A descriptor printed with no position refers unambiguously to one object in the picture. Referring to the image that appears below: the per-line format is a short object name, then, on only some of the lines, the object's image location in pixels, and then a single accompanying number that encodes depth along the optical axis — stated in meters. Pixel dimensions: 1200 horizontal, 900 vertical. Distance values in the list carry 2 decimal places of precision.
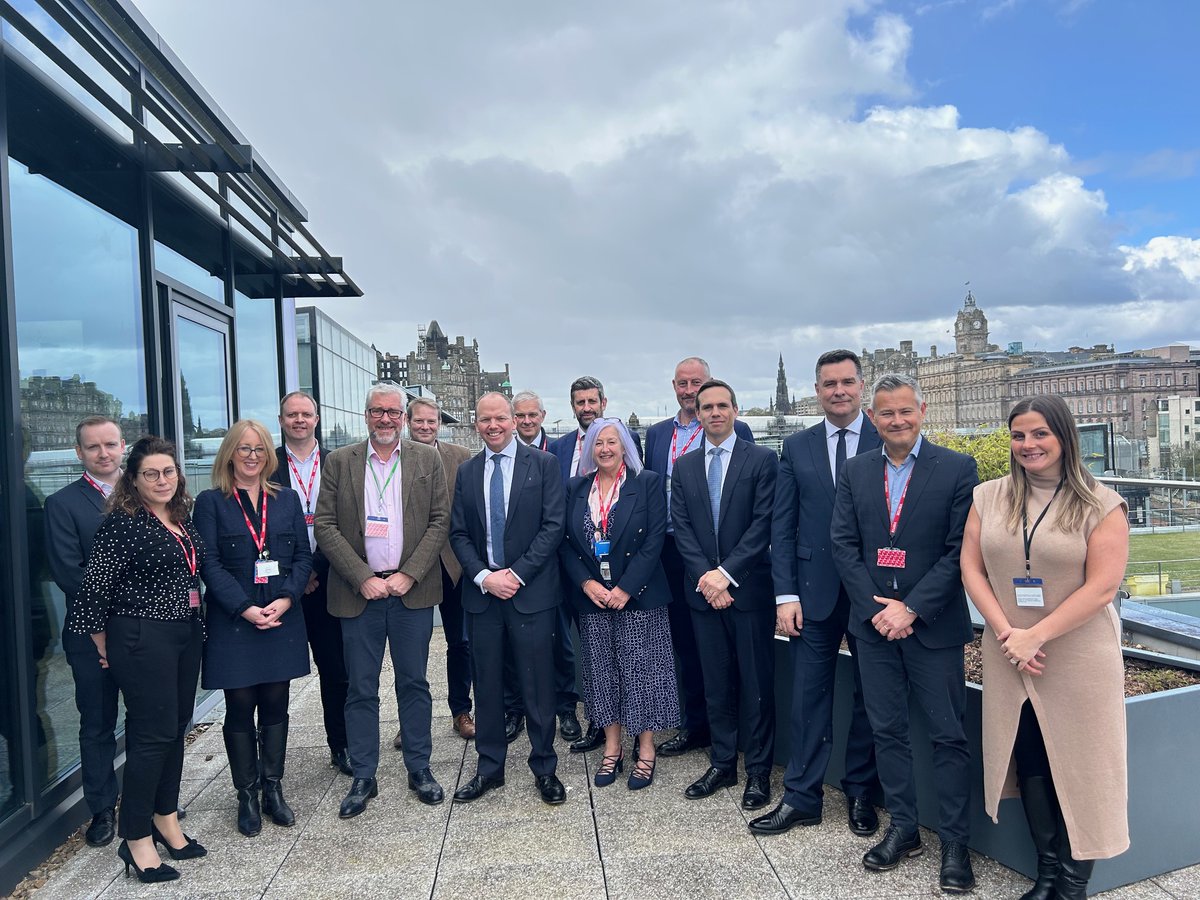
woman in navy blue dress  3.71
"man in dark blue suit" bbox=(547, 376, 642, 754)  5.02
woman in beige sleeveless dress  2.77
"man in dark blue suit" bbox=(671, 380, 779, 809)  3.86
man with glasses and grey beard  4.01
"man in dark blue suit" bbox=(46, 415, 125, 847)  3.49
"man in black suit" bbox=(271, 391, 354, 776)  4.24
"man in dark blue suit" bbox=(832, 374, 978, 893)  3.10
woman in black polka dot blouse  3.26
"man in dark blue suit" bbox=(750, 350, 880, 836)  3.56
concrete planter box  3.00
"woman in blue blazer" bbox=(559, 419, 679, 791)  4.04
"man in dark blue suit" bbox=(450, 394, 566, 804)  4.00
